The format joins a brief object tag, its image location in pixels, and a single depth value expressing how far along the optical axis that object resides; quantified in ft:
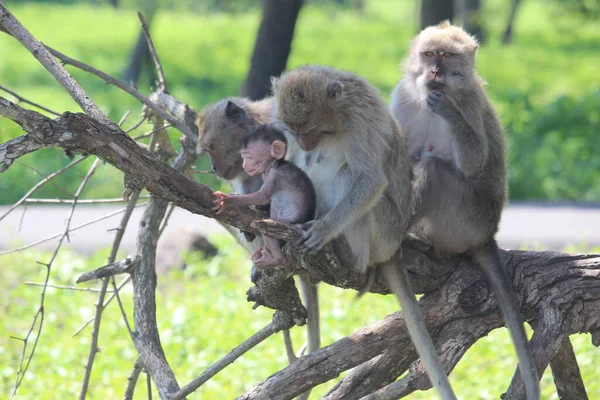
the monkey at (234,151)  31.58
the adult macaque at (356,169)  27.12
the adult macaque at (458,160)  31.32
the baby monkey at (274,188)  26.12
